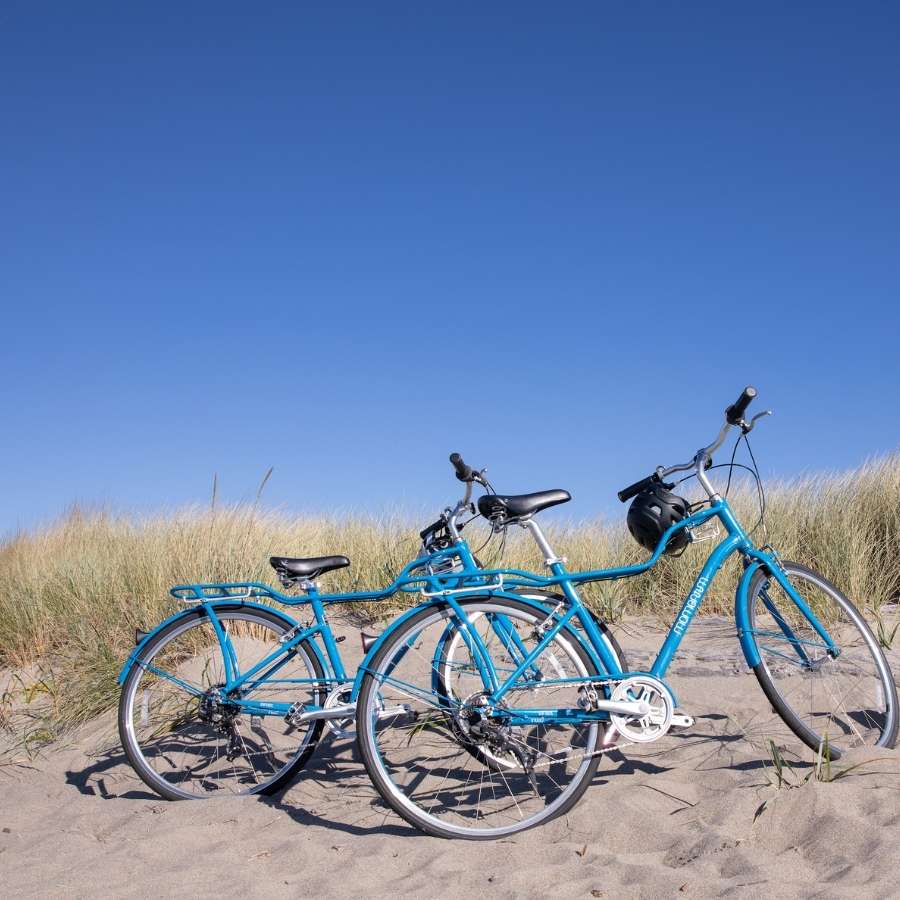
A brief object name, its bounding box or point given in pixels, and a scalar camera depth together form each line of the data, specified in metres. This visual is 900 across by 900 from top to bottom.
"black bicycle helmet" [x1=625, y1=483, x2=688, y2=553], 3.98
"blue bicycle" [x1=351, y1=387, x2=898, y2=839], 3.63
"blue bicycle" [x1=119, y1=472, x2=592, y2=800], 4.06
